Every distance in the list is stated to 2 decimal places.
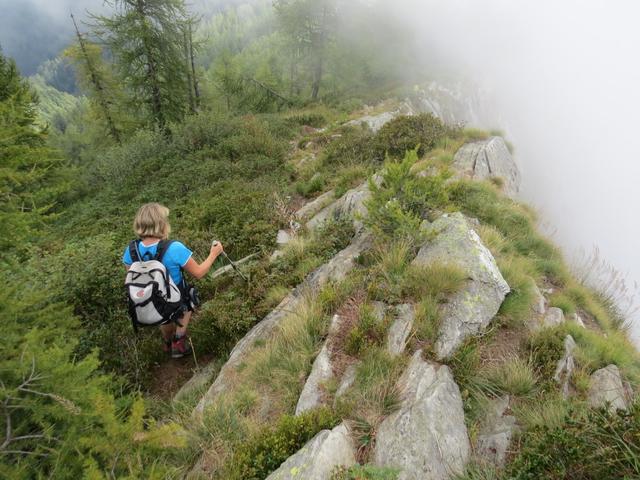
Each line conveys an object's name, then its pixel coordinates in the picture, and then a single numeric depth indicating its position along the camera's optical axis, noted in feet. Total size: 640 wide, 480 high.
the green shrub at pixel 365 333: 12.19
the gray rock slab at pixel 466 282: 12.84
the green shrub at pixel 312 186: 32.37
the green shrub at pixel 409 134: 33.22
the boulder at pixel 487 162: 32.63
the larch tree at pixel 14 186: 12.18
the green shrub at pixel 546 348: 11.81
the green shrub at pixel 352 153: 33.44
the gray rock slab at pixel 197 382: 13.99
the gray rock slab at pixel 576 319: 16.55
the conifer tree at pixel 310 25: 88.99
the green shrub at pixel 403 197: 17.84
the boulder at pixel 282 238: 23.43
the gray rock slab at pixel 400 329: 12.16
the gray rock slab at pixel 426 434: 8.70
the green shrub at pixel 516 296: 14.20
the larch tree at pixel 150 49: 56.70
